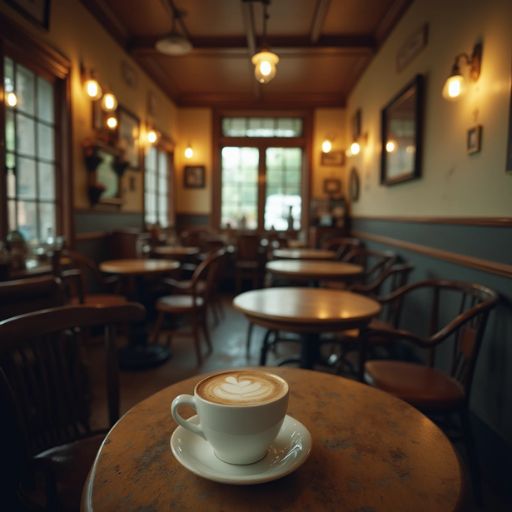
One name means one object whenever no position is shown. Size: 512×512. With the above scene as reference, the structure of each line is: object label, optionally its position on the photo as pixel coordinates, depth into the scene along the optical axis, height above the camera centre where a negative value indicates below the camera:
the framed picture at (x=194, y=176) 7.22 +0.71
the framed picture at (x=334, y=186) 7.04 +0.57
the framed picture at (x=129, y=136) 4.73 +0.95
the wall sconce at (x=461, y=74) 2.31 +0.87
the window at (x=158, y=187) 6.12 +0.46
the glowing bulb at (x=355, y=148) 5.57 +0.99
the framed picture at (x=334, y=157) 7.02 +1.06
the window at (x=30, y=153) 2.97 +0.47
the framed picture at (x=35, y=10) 2.82 +1.47
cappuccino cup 0.57 -0.28
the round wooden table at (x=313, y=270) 2.84 -0.37
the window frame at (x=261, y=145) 7.06 +1.26
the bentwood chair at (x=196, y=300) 3.23 -0.71
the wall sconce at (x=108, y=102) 4.10 +1.13
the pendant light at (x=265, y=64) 3.37 +1.27
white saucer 0.57 -0.36
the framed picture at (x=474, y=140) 2.28 +0.47
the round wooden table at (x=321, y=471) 0.55 -0.38
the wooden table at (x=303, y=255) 4.01 -0.36
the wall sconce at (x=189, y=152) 7.14 +1.11
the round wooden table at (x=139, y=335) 3.13 -1.00
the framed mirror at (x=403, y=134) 3.26 +0.78
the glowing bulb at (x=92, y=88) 3.86 +1.19
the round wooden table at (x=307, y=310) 1.63 -0.39
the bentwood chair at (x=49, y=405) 0.87 -0.50
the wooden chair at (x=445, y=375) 1.63 -0.68
